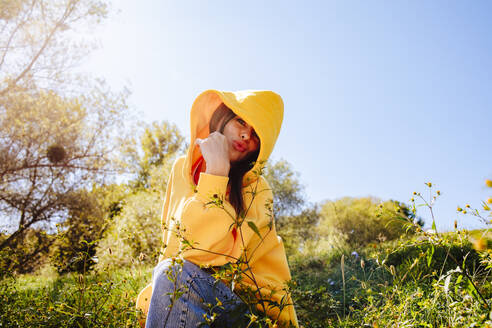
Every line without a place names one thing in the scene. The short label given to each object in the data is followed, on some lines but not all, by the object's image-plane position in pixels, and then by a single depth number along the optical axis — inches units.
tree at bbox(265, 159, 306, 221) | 559.1
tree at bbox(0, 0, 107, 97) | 332.2
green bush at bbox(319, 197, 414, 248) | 467.6
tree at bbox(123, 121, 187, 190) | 770.2
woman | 73.2
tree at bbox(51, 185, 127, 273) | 382.3
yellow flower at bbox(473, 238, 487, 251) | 43.6
